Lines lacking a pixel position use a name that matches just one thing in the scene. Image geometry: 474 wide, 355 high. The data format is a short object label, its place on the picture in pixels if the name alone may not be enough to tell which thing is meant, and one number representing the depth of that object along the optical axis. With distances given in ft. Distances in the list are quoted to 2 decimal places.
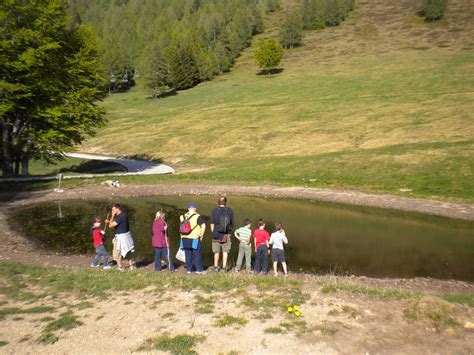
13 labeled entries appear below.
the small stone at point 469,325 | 28.35
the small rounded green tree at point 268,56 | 349.20
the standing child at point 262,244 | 44.83
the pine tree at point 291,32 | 424.87
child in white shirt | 44.06
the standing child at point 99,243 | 45.03
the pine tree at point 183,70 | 352.49
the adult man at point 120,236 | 43.65
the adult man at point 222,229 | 43.86
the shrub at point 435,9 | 417.49
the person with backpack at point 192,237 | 41.70
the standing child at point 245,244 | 44.09
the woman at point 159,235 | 43.47
